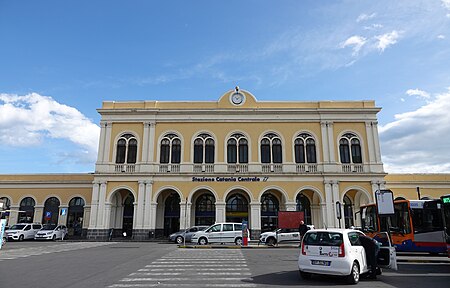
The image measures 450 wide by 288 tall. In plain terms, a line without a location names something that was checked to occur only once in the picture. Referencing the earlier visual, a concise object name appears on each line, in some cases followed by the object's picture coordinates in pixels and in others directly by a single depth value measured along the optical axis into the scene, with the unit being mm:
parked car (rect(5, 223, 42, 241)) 27281
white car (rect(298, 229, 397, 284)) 8508
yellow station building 27938
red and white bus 16062
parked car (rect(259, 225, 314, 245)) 22344
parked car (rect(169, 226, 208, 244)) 24672
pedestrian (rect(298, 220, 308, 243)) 16469
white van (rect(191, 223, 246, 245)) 22759
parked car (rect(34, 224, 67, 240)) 27922
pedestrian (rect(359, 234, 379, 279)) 9398
